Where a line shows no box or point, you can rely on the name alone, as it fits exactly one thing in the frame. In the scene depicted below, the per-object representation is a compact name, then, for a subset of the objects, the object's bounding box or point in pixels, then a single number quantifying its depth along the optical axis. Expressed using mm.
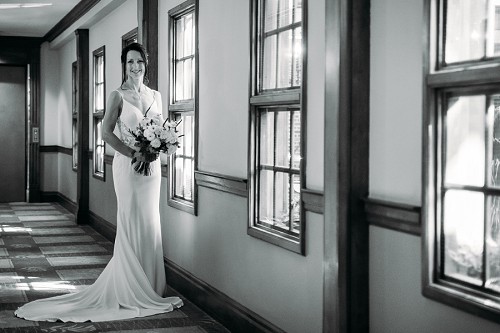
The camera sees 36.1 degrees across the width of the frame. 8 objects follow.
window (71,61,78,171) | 11689
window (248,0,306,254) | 4031
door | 13031
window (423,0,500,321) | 2627
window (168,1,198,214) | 5906
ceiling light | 9438
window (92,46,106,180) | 9953
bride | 5281
